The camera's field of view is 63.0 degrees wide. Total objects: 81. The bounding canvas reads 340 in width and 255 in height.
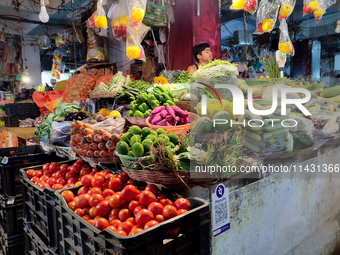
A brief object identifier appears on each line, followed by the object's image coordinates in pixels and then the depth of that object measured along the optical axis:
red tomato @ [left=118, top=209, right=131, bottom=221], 1.35
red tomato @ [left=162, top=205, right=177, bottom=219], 1.26
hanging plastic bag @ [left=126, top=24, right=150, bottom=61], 3.54
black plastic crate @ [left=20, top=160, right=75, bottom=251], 1.71
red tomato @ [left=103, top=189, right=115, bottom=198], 1.54
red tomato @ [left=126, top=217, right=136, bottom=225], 1.31
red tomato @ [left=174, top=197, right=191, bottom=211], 1.32
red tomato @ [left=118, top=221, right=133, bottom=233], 1.25
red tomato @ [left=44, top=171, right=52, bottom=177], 2.15
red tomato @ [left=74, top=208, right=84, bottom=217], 1.43
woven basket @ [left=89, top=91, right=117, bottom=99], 3.52
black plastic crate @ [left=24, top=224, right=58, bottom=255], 1.84
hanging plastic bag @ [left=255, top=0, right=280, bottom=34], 4.27
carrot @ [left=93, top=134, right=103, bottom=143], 1.94
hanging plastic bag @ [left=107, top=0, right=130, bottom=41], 3.80
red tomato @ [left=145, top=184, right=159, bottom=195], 1.48
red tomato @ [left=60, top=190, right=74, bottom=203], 1.56
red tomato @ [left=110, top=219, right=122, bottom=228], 1.30
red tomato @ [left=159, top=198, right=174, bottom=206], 1.36
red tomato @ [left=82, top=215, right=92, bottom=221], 1.39
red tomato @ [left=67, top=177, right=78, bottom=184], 1.97
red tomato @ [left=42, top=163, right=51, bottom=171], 2.23
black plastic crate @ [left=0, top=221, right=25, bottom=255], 2.49
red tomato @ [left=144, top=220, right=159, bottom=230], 1.19
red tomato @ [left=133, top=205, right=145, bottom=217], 1.32
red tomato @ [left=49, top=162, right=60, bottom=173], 2.20
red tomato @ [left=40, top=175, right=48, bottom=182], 2.04
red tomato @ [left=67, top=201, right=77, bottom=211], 1.49
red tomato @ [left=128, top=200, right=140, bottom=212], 1.38
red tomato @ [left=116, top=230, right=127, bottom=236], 1.20
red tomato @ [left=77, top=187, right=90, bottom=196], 1.65
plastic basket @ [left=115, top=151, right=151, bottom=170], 1.46
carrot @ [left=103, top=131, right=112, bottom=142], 1.92
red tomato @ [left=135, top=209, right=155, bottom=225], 1.25
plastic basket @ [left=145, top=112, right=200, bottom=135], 1.95
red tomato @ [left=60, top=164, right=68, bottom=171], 2.18
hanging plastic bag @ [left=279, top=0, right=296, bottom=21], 4.10
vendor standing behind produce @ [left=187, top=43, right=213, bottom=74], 4.57
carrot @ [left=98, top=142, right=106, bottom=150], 1.92
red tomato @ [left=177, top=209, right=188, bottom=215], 1.28
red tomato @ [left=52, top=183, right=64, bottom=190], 1.84
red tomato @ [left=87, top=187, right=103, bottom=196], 1.56
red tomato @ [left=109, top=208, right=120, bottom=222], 1.39
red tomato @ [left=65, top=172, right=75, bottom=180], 2.06
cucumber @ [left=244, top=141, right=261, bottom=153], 1.80
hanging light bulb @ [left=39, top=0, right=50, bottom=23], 3.46
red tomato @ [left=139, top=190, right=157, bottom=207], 1.37
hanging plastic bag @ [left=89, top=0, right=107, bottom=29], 3.46
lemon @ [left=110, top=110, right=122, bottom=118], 2.97
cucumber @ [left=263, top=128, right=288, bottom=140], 1.78
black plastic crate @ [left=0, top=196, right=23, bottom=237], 2.50
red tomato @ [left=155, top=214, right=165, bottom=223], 1.26
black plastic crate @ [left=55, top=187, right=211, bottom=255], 1.09
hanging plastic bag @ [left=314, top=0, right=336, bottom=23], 4.20
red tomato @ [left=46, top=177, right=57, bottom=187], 1.97
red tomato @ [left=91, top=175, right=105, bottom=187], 1.69
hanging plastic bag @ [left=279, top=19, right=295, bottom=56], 4.76
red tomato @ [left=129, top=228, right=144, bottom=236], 1.19
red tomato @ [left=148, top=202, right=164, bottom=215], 1.30
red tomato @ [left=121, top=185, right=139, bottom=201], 1.45
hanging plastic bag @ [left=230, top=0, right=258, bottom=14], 3.63
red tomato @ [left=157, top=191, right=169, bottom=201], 1.43
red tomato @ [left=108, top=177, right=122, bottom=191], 1.62
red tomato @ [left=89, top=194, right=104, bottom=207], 1.45
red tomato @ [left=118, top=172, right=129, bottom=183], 1.67
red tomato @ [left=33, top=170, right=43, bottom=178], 2.16
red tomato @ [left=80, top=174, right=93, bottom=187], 1.71
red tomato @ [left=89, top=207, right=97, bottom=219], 1.40
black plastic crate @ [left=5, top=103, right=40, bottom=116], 5.67
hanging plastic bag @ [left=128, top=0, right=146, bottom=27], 3.36
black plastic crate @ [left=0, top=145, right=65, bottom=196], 2.49
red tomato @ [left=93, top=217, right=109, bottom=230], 1.29
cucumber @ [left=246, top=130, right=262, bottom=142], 1.77
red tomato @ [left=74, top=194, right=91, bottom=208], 1.47
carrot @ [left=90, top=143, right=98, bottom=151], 1.95
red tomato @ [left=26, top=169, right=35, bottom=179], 2.17
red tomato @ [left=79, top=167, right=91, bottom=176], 2.05
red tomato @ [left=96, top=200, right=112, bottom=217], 1.40
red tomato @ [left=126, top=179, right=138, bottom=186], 1.61
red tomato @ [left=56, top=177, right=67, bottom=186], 1.99
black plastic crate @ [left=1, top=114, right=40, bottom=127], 5.74
